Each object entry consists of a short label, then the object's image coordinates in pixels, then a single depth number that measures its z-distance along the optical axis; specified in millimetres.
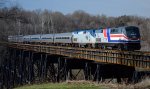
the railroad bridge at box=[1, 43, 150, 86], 29027
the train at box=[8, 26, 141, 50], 36406
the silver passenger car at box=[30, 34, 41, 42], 67875
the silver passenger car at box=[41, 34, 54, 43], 61375
